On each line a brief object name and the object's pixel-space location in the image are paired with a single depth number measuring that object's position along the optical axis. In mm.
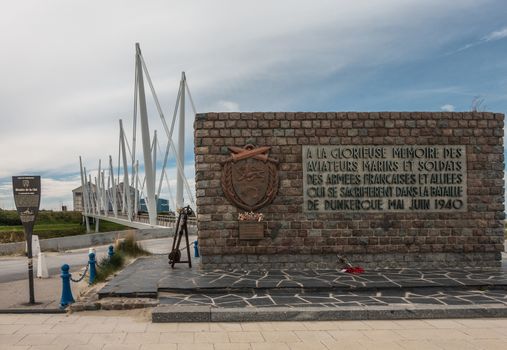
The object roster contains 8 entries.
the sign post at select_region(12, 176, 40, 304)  8250
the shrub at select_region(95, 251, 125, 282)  9820
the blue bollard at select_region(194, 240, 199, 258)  13780
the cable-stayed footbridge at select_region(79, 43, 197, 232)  33344
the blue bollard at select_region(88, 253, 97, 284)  9455
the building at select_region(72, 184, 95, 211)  123812
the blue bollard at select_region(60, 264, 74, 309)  7631
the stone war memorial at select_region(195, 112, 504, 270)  9922
